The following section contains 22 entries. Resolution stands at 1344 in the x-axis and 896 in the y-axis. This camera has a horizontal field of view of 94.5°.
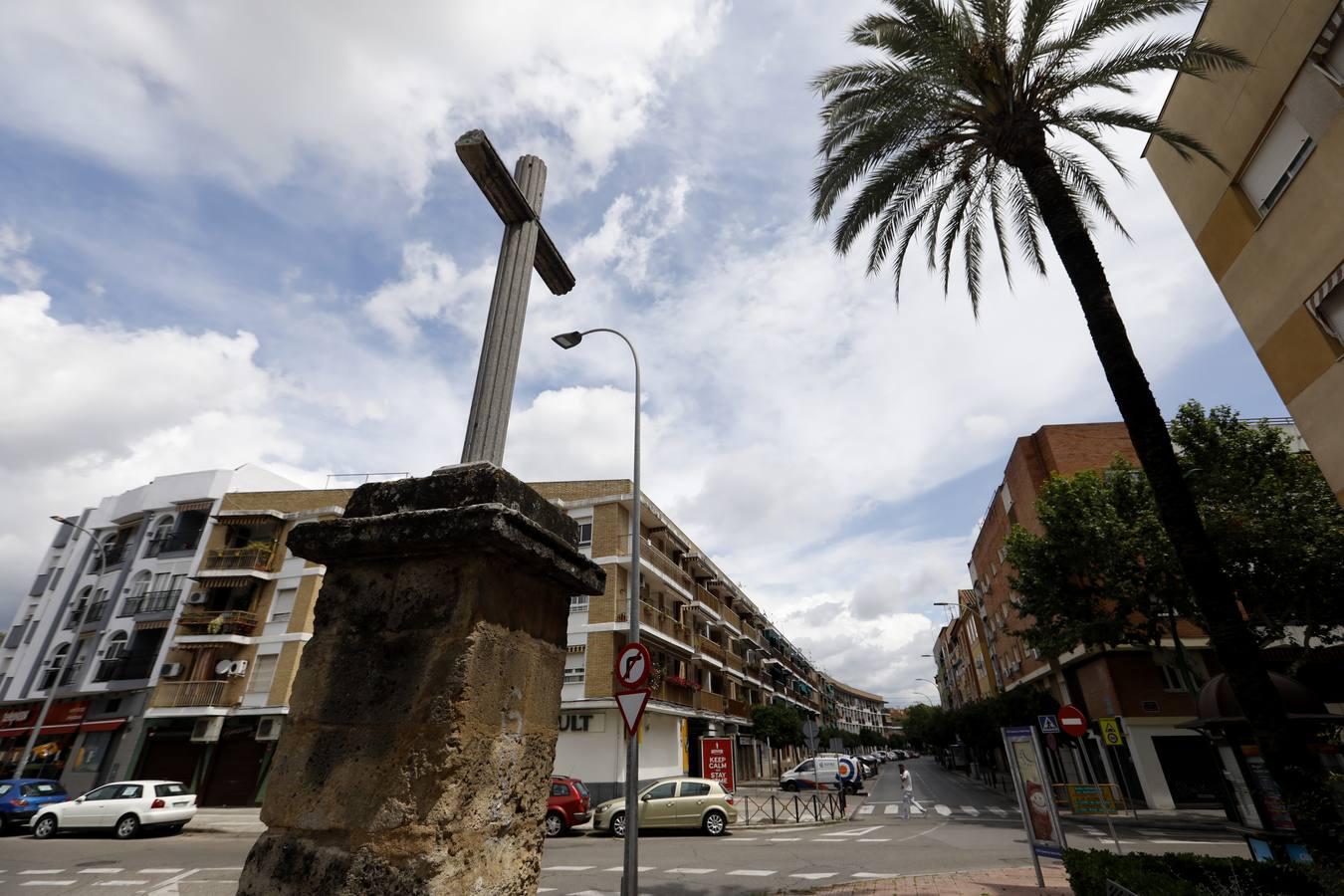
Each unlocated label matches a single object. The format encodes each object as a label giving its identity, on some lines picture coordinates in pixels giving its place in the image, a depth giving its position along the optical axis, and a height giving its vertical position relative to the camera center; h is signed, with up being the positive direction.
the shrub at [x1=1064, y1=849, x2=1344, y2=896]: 5.18 -0.90
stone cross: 2.71 +2.22
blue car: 16.75 -0.40
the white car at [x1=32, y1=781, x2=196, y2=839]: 16.03 -0.71
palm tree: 6.47 +8.77
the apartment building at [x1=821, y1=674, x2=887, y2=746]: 89.78 +10.52
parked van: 31.42 -0.20
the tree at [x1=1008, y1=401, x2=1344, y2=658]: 16.95 +5.89
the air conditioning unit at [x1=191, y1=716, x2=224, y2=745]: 24.81 +1.73
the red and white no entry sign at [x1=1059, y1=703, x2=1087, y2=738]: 13.23 +0.85
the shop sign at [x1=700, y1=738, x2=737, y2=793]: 20.97 +0.32
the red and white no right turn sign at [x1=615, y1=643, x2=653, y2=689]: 7.32 +1.13
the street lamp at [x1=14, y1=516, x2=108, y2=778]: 21.84 +2.74
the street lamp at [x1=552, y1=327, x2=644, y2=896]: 7.36 -0.49
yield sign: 7.38 +0.73
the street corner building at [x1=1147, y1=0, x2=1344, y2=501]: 9.18 +8.43
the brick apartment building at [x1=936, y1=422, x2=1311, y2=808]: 22.45 +3.61
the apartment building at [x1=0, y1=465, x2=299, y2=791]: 26.14 +6.40
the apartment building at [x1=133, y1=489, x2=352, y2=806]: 25.23 +4.55
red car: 16.48 -0.79
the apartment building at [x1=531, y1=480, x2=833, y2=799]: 23.30 +5.04
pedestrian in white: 20.34 -0.85
